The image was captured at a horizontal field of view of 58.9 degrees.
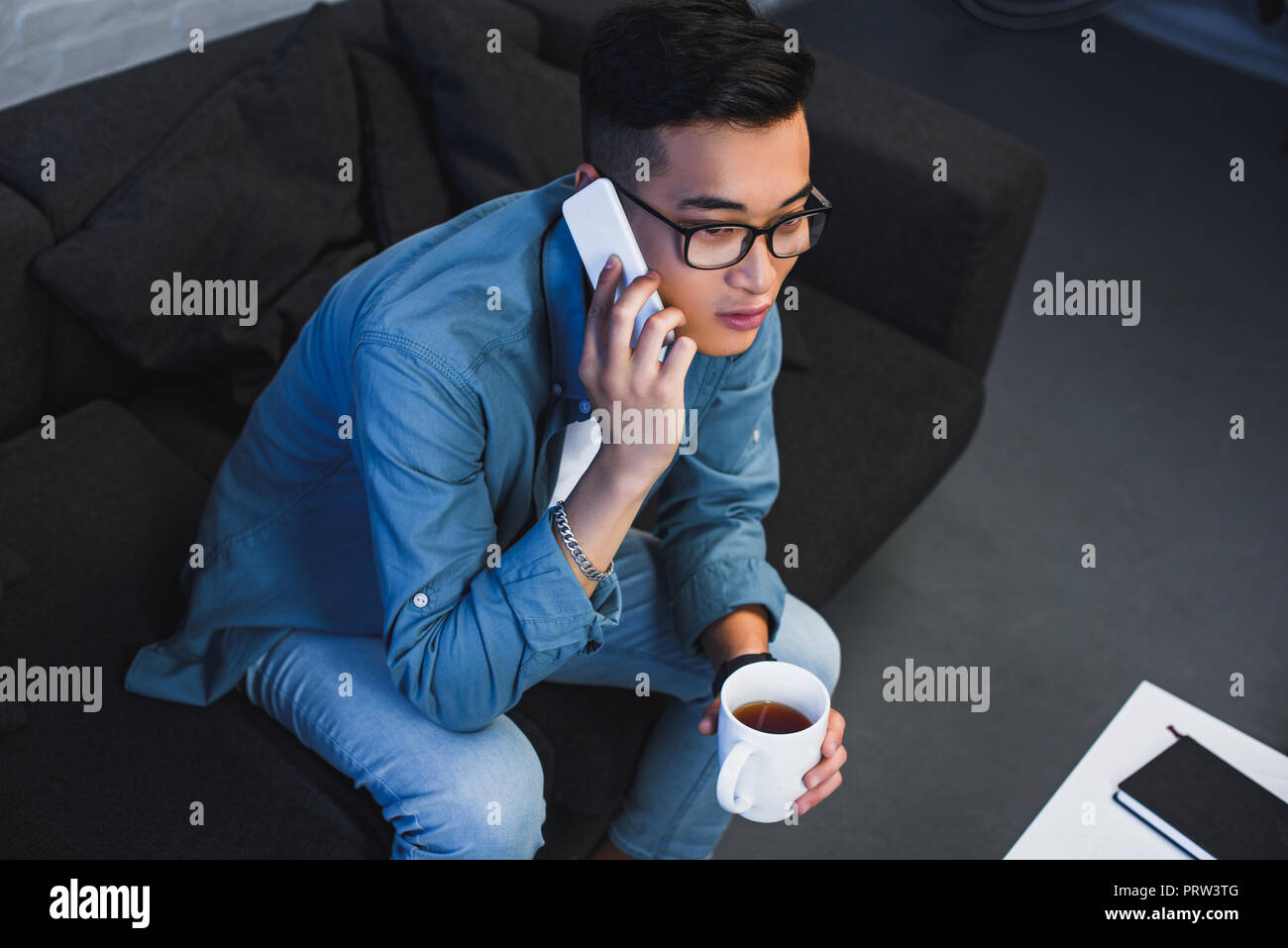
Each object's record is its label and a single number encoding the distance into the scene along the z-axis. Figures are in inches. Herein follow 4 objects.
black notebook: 46.4
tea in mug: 44.7
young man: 43.5
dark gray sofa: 50.8
